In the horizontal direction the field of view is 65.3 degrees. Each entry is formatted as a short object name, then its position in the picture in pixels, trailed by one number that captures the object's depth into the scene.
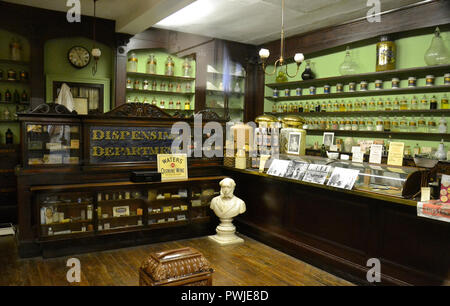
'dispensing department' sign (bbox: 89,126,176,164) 4.46
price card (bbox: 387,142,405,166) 3.62
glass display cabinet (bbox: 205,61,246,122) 7.76
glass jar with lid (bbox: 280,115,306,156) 4.77
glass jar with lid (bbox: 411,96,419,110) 5.55
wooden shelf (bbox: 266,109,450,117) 5.24
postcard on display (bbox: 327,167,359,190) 3.54
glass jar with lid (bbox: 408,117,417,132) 5.56
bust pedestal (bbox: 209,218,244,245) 4.73
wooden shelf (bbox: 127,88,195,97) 7.10
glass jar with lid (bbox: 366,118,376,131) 6.11
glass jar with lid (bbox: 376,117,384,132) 5.95
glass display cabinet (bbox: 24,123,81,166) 4.10
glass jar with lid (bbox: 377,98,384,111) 5.97
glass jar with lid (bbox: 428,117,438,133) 5.34
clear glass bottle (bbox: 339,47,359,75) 6.36
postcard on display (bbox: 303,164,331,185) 3.86
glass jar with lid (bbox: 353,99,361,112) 6.28
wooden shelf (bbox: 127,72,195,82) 7.00
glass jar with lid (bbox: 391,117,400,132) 5.77
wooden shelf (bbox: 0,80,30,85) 6.08
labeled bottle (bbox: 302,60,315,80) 7.11
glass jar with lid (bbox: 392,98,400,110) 5.78
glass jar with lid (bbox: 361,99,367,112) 6.13
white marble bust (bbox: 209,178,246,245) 4.71
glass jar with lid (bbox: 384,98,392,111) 5.89
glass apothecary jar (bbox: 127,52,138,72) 6.90
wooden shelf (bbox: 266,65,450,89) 5.18
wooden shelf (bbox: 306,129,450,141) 5.36
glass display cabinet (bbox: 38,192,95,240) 4.04
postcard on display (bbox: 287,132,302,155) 4.64
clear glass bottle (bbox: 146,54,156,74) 7.12
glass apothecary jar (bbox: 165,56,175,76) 7.29
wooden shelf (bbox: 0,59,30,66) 5.94
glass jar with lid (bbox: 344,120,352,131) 6.38
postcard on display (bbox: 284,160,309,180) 4.14
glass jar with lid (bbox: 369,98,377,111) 6.06
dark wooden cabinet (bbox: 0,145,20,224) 5.69
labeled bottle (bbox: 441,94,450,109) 5.13
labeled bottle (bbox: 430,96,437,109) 5.22
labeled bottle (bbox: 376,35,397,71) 5.65
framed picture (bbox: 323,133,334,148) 6.70
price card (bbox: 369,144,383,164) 4.00
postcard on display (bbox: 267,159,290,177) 4.40
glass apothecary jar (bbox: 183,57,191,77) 7.50
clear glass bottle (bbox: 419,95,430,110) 5.45
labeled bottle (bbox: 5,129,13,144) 6.06
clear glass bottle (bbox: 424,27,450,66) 5.00
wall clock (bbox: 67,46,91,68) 6.55
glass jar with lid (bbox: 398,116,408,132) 5.66
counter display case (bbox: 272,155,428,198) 3.05
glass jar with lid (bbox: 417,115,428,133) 5.48
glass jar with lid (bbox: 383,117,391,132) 5.87
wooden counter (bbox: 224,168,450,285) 3.00
